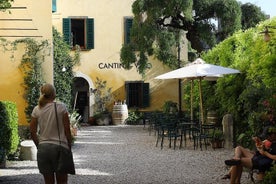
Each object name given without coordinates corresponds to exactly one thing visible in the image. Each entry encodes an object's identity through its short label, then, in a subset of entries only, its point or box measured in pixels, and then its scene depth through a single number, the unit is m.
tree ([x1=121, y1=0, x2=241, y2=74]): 21.84
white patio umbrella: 13.83
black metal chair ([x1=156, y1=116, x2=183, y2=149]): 13.75
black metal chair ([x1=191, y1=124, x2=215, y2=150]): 13.58
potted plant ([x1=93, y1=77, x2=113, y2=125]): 25.02
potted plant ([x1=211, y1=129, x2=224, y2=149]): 13.54
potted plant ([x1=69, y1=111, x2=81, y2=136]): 15.37
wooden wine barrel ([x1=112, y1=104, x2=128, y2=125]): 24.66
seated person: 7.11
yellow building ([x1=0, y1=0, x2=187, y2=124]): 25.66
